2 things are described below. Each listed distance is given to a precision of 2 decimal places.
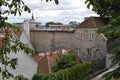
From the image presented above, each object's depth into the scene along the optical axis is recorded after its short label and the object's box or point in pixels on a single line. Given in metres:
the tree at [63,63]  14.04
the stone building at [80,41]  18.14
